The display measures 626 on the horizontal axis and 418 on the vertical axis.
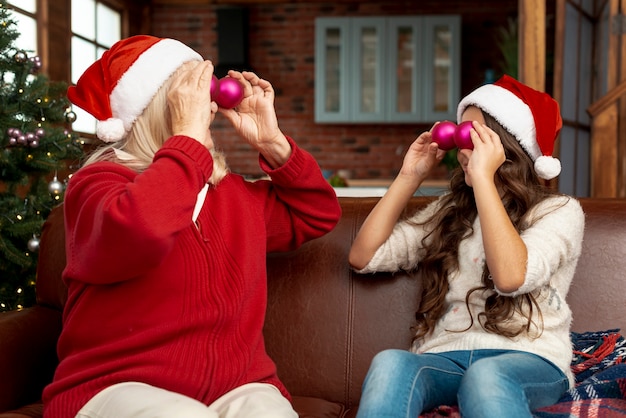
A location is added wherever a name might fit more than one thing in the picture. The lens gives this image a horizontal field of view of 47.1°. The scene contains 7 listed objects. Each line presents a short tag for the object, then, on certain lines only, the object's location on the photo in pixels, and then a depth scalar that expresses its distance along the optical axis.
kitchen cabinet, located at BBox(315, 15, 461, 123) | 6.62
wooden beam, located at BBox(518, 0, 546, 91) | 3.40
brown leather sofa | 1.72
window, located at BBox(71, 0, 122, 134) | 5.30
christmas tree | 2.48
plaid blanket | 1.40
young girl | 1.37
